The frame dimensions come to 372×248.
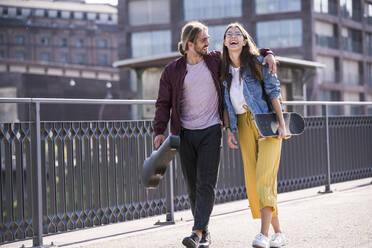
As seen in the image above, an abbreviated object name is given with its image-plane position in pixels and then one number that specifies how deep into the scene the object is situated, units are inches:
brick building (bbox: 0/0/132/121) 2920.8
